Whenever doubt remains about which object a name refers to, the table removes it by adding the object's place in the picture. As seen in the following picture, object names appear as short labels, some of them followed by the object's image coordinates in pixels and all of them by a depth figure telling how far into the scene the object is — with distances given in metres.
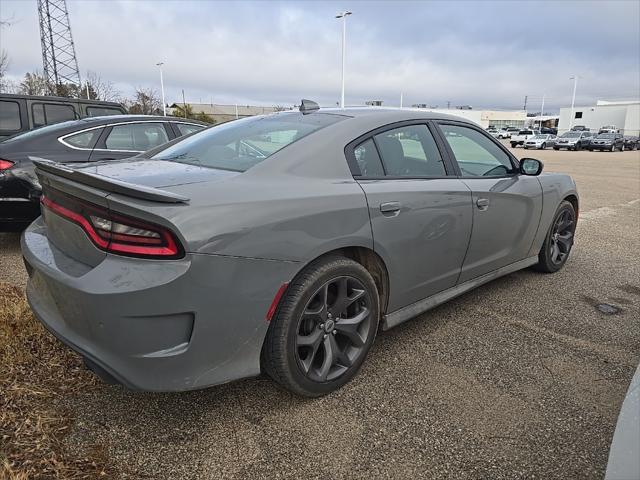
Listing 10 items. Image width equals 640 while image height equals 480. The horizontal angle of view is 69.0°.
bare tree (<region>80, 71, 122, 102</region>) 39.91
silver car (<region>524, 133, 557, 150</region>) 37.41
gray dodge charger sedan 1.83
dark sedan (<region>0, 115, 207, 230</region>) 4.41
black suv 7.04
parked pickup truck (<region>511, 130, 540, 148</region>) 38.73
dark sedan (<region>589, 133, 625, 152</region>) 34.75
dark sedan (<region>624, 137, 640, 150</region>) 38.92
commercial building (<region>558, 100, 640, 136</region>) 64.92
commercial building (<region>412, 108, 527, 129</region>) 113.44
